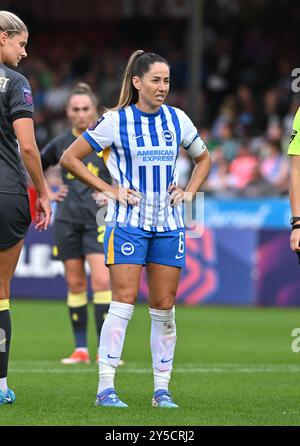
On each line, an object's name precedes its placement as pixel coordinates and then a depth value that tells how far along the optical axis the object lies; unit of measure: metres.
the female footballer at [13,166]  13.68
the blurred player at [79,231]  20.11
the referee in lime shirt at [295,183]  13.09
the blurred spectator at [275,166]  34.44
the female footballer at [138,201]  13.93
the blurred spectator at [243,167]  35.56
